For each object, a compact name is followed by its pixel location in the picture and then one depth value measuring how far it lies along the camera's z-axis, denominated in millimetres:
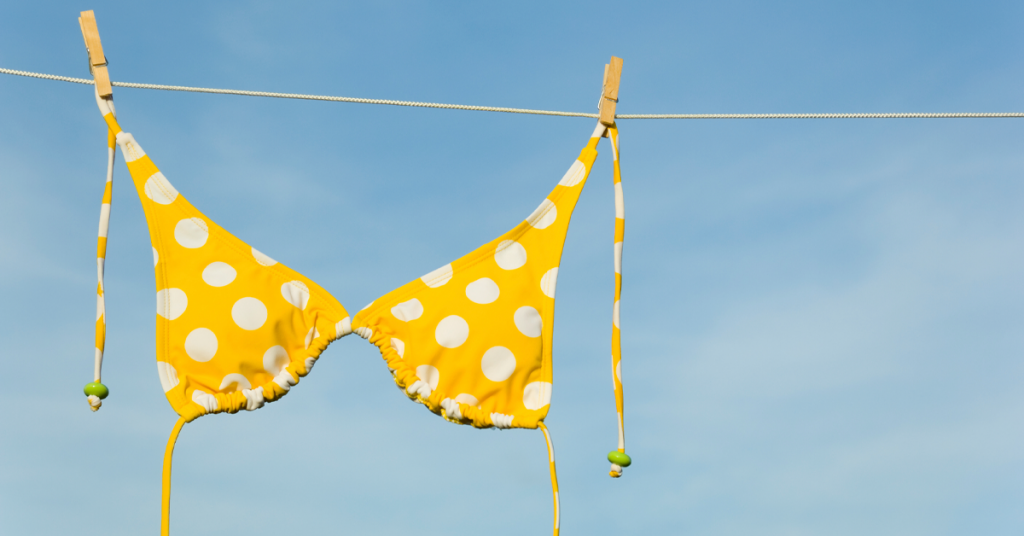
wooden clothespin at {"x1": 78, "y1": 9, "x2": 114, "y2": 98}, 3092
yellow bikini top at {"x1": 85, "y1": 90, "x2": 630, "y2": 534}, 2980
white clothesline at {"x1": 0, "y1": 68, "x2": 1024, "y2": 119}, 3066
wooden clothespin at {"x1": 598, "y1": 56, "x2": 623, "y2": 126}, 3316
